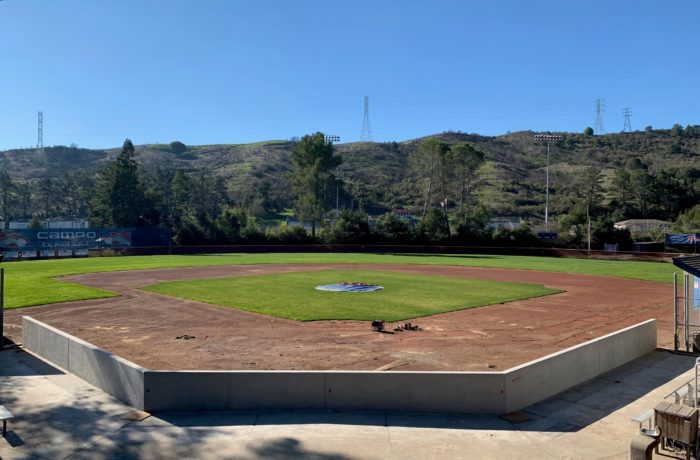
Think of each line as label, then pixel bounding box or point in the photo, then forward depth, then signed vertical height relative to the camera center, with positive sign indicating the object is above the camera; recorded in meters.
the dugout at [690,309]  14.13 -2.49
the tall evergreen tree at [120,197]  92.19 +4.78
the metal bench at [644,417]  8.45 -3.06
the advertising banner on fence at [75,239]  60.96 -1.90
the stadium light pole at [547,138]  97.62 +16.66
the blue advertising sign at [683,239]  57.44 -1.23
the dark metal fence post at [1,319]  15.42 -2.84
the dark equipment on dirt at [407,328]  18.00 -3.50
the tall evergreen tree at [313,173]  89.81 +9.06
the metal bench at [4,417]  8.71 -3.20
